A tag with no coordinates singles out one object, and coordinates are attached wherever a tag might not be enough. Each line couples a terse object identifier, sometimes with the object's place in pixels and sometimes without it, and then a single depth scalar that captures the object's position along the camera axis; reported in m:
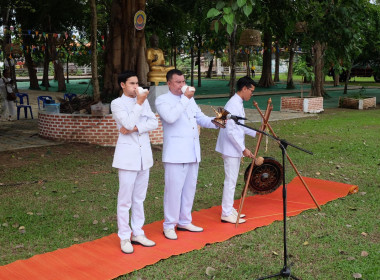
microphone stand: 4.35
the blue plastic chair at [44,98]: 15.76
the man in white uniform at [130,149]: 4.70
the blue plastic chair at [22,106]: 15.87
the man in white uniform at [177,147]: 5.09
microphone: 4.68
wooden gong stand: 5.59
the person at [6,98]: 15.28
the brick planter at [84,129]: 11.09
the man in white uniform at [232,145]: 5.68
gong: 6.18
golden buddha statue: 12.86
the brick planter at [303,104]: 18.77
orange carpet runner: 4.43
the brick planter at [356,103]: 20.44
